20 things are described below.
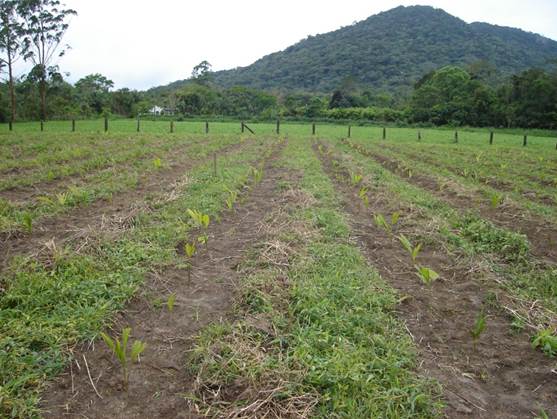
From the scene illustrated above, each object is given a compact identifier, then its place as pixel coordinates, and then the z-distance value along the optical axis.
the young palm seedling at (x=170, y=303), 3.35
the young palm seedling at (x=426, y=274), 3.72
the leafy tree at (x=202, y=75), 87.00
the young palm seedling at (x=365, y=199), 7.04
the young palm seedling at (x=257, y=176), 8.75
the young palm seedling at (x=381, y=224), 5.39
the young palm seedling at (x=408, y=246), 4.37
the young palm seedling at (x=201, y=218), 4.94
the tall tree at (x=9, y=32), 41.53
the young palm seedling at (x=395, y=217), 5.41
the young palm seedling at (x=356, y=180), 8.73
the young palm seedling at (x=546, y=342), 3.04
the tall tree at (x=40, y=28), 42.94
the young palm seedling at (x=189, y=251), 4.24
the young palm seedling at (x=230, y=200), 6.39
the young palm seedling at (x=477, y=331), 2.92
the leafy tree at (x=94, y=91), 56.75
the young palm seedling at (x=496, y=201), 6.90
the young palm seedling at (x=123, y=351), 2.51
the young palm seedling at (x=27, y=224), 4.90
